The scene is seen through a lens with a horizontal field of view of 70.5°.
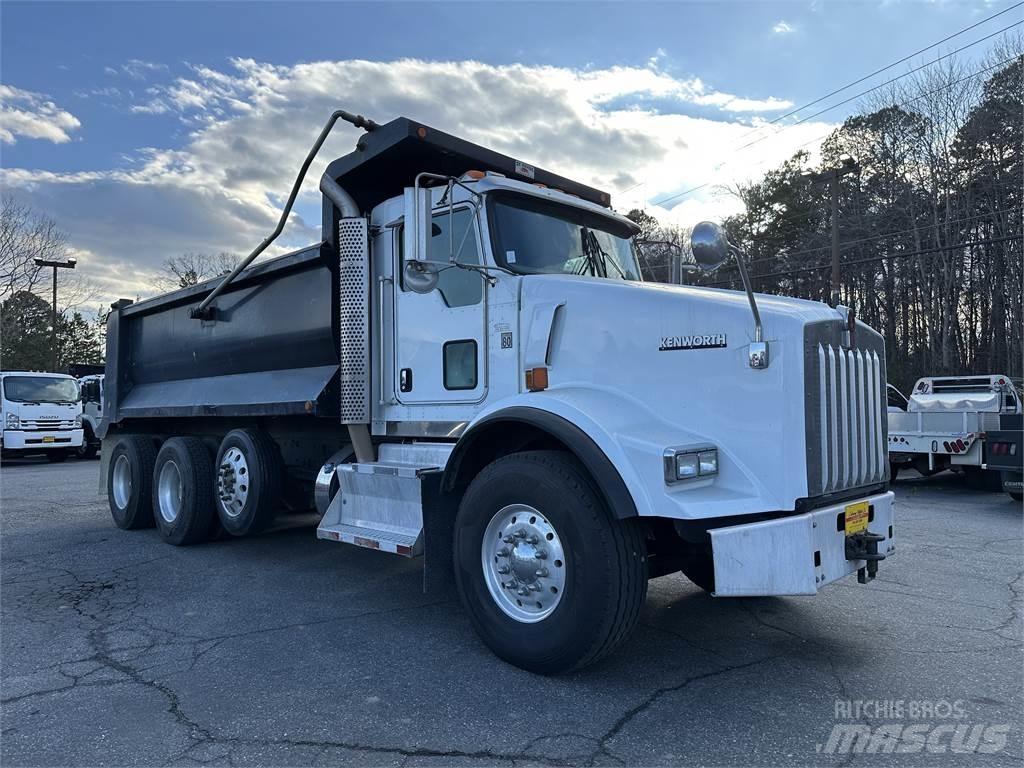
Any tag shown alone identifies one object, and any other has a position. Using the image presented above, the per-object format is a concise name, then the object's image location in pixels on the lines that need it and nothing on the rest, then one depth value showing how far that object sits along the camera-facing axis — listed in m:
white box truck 18.62
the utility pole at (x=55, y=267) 34.81
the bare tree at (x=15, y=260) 32.91
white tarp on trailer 12.05
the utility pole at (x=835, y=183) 20.37
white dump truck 3.37
